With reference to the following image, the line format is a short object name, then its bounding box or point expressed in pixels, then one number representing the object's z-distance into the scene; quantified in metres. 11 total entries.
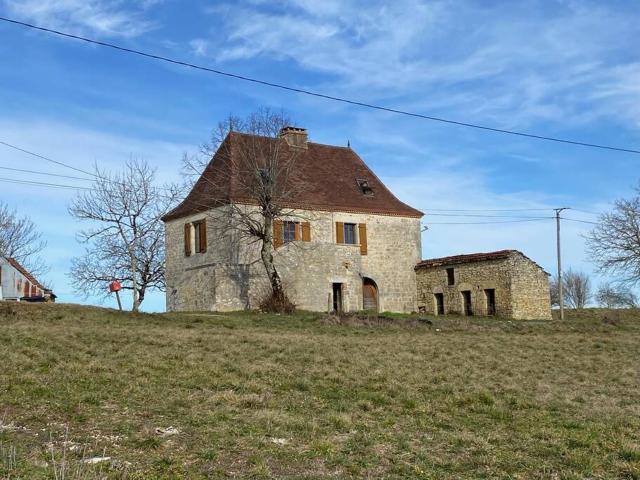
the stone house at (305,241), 34.88
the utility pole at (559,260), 38.94
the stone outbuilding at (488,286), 36.34
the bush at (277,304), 32.19
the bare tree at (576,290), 81.69
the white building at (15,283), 37.75
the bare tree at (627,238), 49.41
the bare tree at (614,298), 66.56
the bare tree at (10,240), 46.22
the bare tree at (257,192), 33.12
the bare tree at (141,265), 43.79
